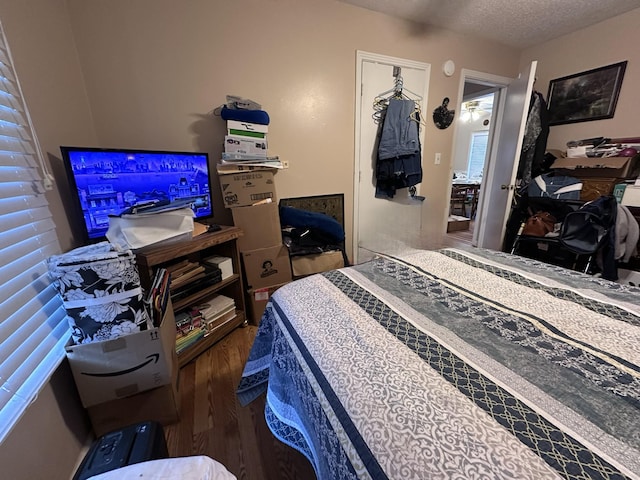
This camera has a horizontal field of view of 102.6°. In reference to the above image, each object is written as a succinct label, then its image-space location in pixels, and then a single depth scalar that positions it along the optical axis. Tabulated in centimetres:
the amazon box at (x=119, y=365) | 97
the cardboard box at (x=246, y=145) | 174
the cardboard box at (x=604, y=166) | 219
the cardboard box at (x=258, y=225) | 180
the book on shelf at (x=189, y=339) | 148
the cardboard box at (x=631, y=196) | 211
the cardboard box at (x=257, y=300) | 190
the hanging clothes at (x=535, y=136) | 284
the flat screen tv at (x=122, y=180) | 119
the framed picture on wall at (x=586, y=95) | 244
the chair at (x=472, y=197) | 505
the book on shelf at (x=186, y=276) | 145
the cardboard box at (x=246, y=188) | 172
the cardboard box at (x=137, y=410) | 107
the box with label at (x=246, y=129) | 175
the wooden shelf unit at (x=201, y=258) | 124
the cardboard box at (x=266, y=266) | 186
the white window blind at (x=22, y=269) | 77
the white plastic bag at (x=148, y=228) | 119
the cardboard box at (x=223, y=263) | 169
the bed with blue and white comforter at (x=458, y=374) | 44
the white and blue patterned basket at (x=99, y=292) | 92
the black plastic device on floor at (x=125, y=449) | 71
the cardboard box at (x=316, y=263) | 211
